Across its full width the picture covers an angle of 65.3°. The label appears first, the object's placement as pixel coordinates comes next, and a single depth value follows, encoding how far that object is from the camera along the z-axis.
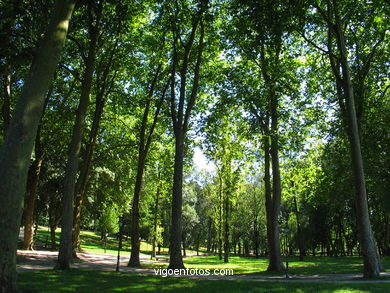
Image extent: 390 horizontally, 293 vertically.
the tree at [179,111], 13.93
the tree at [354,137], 12.12
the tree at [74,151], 12.02
